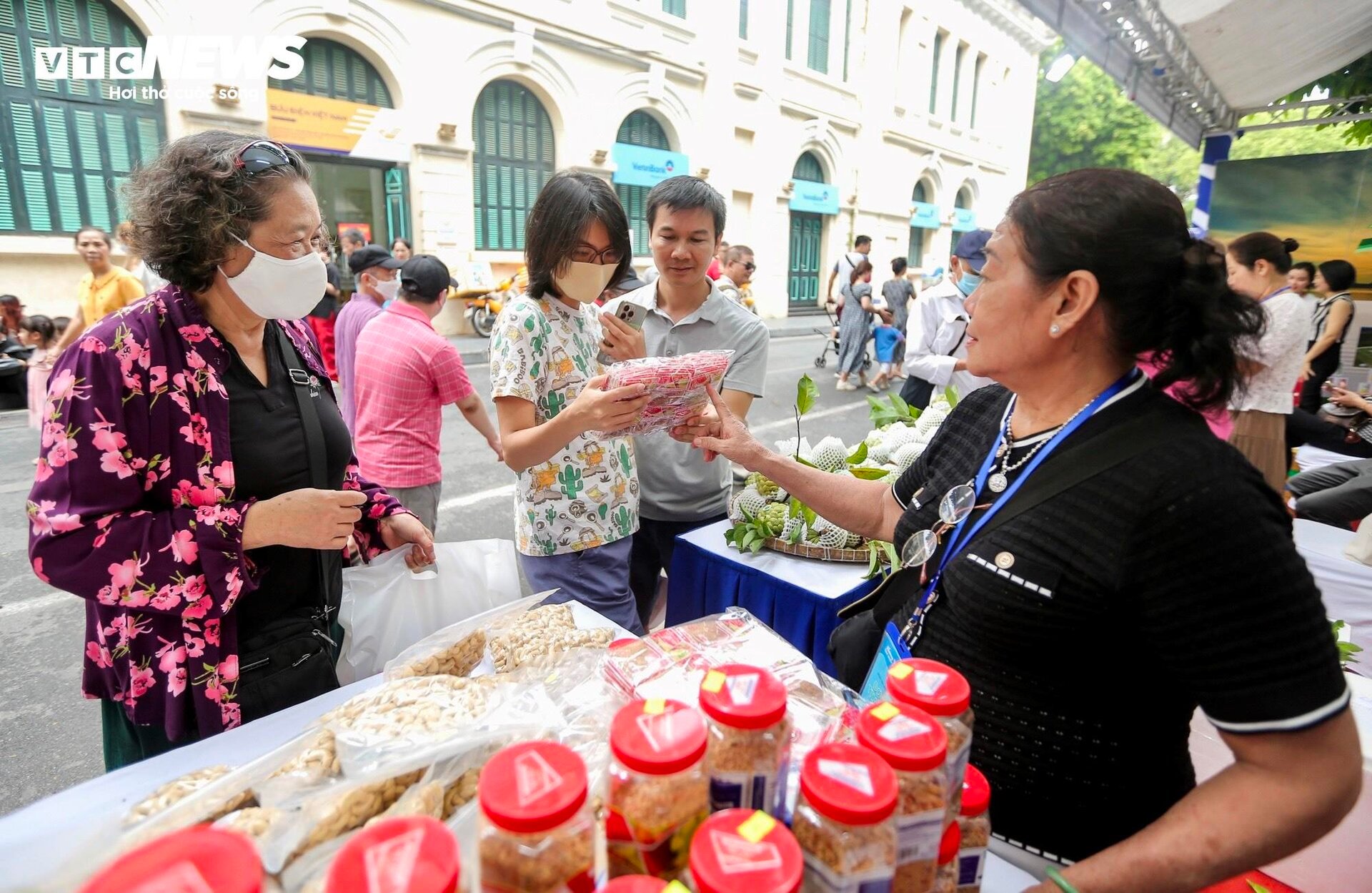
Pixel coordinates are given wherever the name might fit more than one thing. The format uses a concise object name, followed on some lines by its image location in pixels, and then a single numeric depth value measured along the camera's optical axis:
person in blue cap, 4.85
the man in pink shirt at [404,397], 3.37
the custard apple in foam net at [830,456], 2.95
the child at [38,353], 5.73
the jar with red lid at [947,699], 0.89
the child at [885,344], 10.87
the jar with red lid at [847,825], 0.72
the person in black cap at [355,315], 4.13
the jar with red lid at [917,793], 0.78
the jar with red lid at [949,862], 0.86
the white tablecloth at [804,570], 2.42
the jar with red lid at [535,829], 0.66
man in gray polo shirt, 2.56
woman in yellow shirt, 5.63
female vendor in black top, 0.96
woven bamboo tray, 2.57
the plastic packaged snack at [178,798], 0.96
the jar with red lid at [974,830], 0.93
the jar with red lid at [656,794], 0.74
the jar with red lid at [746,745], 0.80
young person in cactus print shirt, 2.06
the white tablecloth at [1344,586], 3.07
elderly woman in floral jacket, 1.32
